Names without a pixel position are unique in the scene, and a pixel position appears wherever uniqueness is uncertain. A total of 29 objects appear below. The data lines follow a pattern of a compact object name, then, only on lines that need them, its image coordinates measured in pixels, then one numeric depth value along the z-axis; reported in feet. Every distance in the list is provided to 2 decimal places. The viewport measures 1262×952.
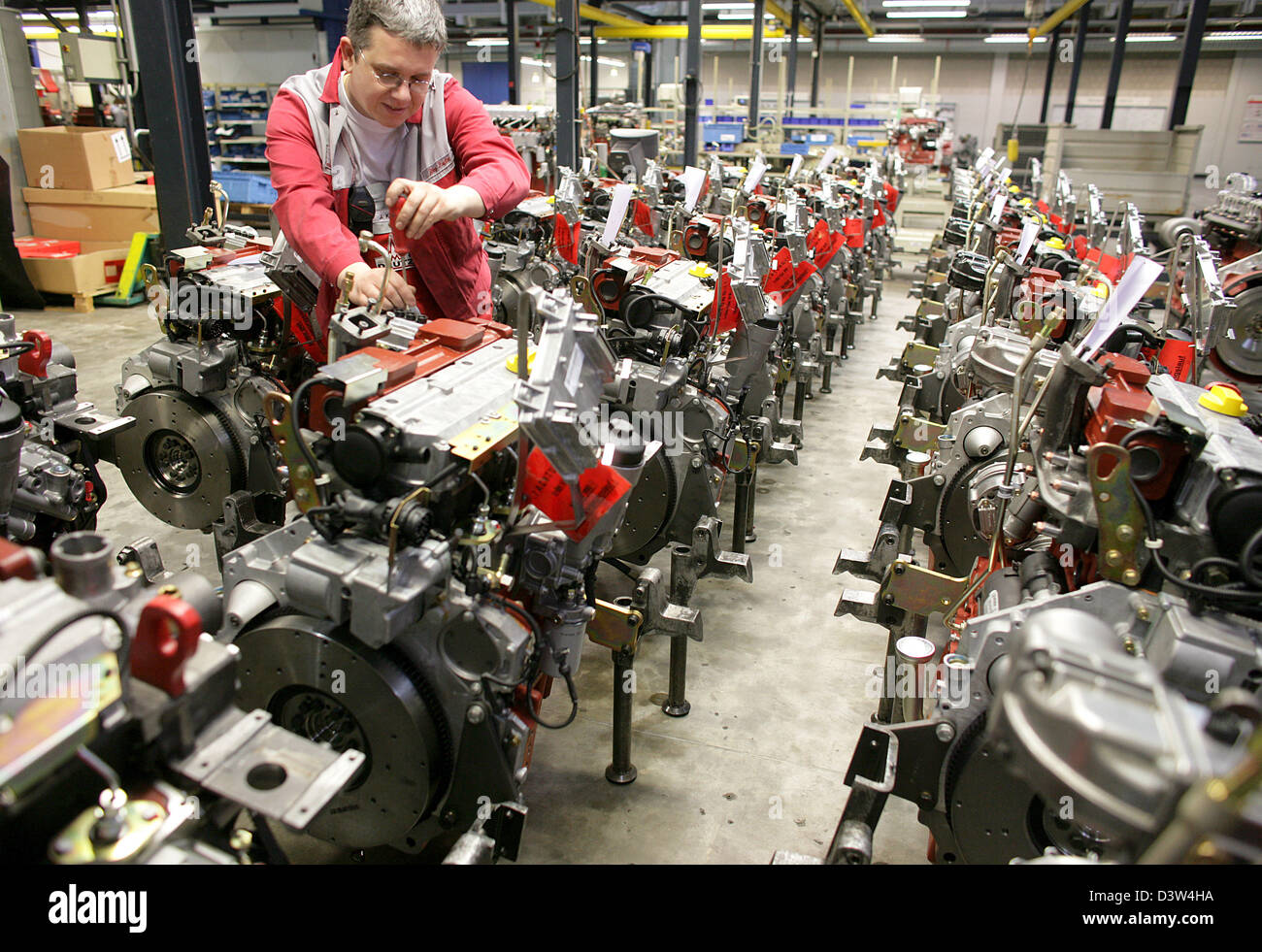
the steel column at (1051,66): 56.44
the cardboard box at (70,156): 26.43
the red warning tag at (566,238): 18.15
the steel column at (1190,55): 31.86
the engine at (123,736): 3.14
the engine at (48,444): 8.82
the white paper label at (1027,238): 14.53
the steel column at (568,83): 23.20
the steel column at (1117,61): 40.24
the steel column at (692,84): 32.01
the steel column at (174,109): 16.38
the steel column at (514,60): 36.27
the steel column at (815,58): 59.57
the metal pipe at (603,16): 43.73
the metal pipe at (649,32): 51.19
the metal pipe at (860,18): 50.78
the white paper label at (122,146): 27.73
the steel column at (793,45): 51.47
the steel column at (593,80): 47.16
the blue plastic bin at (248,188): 40.27
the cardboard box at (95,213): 26.99
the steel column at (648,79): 60.70
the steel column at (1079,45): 47.24
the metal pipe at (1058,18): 43.18
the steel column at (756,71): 42.18
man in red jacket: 6.86
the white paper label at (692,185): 18.84
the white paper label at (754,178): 20.97
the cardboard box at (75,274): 25.36
